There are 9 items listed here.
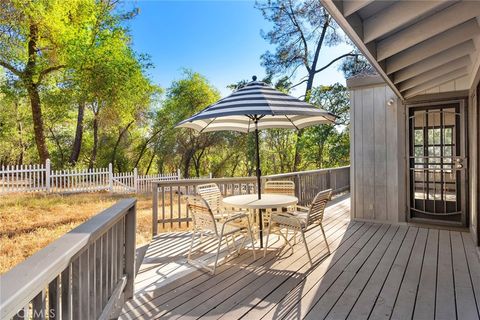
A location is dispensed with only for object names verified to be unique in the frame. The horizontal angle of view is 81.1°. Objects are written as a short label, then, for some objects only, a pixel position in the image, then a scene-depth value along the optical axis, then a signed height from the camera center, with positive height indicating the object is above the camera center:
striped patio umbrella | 3.07 +0.64
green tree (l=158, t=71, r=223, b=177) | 16.30 +2.81
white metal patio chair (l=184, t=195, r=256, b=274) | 3.14 -0.71
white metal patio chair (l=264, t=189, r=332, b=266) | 3.24 -0.68
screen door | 4.53 -0.04
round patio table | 3.40 -0.51
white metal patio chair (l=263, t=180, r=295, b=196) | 4.48 -0.41
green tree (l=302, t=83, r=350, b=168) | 10.93 +1.06
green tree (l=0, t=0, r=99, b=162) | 8.95 +4.54
